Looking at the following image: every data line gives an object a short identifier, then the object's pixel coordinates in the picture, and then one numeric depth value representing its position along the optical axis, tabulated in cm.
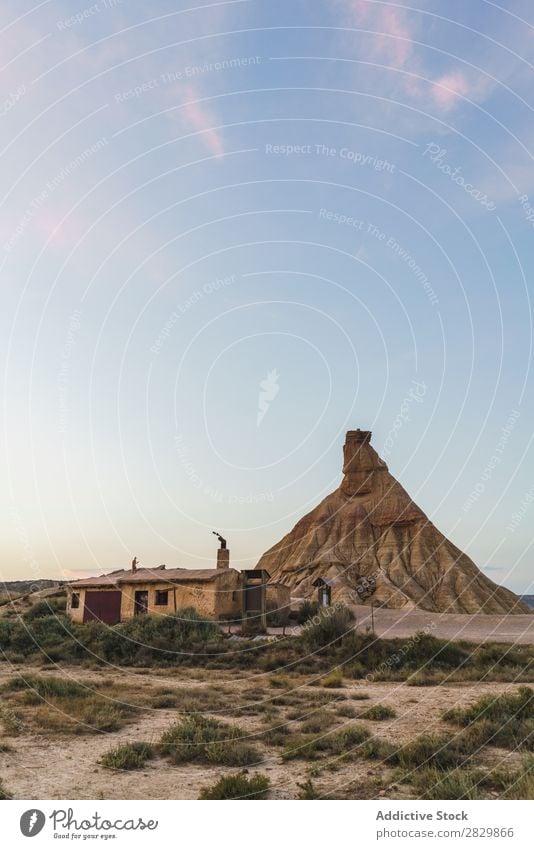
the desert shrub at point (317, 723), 1046
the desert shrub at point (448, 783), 698
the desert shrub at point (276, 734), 991
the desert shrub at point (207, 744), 883
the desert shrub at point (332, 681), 1567
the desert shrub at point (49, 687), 1379
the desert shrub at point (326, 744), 906
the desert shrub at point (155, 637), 2228
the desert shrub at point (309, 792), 704
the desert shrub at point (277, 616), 3469
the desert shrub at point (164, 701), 1327
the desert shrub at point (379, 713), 1150
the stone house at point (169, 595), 3186
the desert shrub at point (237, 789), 707
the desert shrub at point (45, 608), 3428
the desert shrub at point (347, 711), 1178
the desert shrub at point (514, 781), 682
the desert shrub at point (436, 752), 829
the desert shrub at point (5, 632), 2379
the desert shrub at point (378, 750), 871
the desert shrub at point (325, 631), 2239
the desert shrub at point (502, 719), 948
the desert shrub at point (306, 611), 3650
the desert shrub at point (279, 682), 1582
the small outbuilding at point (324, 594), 4099
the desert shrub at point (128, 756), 858
